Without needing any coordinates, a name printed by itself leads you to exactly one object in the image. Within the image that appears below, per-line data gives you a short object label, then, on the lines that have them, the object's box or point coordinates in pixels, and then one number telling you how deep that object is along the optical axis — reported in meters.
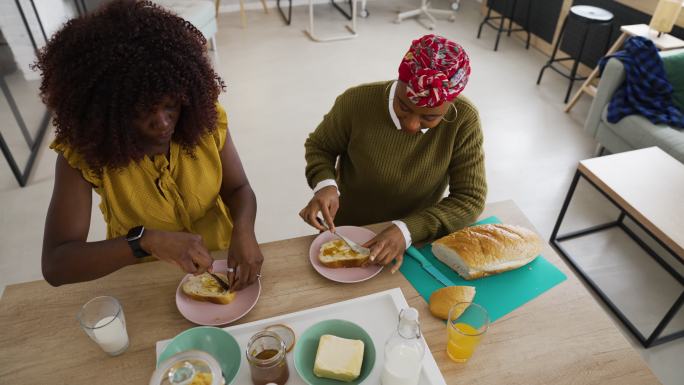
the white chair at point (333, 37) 4.63
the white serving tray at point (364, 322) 0.94
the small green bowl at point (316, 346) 0.92
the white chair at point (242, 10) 4.88
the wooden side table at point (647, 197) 1.77
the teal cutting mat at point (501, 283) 1.11
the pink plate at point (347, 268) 1.15
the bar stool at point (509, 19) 4.45
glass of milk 0.93
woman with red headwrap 1.12
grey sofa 2.50
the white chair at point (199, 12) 3.71
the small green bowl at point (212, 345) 0.92
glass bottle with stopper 0.87
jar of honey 0.85
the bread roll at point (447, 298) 1.04
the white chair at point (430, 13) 5.13
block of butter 0.90
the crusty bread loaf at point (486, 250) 1.16
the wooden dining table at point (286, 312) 0.95
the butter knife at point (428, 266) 1.16
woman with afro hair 0.92
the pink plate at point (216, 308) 1.04
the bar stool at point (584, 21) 3.26
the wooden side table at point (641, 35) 2.89
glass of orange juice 0.94
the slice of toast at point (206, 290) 1.07
